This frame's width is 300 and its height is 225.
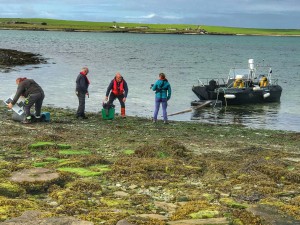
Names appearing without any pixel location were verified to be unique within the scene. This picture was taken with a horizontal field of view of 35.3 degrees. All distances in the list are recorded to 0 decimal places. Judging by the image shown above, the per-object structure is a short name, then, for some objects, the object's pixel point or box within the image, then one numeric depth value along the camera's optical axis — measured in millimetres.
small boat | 31797
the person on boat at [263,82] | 35356
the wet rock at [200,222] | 6262
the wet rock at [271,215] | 6488
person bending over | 15758
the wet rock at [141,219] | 6205
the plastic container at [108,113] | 19078
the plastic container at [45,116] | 17000
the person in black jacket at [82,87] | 17986
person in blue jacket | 18219
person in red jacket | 19156
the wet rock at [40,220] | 6039
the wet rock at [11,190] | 7520
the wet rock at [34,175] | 8172
